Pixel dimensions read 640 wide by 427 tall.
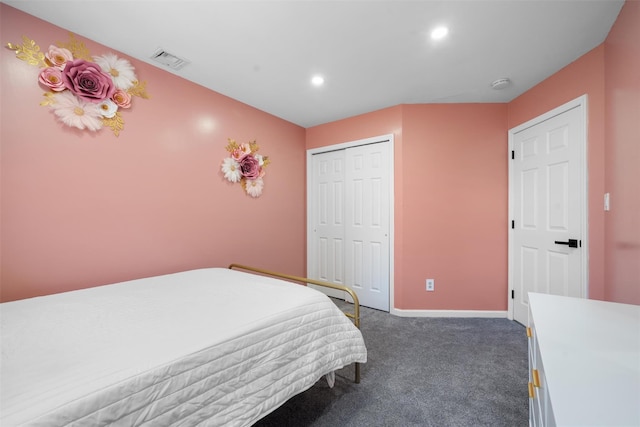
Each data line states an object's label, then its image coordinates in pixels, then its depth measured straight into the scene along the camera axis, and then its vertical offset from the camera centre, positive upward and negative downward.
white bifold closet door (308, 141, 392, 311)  2.97 -0.06
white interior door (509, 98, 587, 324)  1.98 +0.08
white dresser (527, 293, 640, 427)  0.49 -0.37
